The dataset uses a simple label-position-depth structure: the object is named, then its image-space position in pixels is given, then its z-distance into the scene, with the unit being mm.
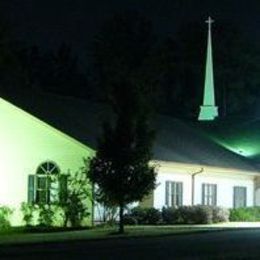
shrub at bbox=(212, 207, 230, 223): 45625
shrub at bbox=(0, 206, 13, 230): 38219
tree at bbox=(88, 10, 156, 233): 34625
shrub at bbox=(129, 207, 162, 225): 41688
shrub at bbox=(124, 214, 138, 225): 41228
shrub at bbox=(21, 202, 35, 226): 39406
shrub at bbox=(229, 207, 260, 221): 48594
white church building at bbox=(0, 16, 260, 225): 40438
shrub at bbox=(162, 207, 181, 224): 43156
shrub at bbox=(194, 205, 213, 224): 44125
